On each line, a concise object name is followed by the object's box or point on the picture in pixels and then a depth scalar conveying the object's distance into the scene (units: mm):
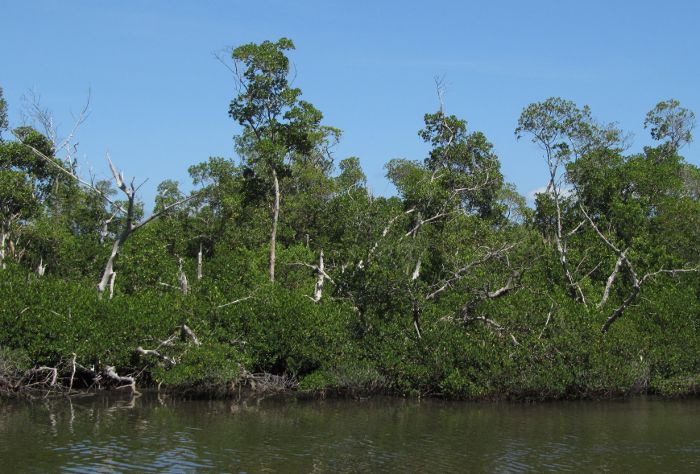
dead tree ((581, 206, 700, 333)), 28062
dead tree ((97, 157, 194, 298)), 24906
